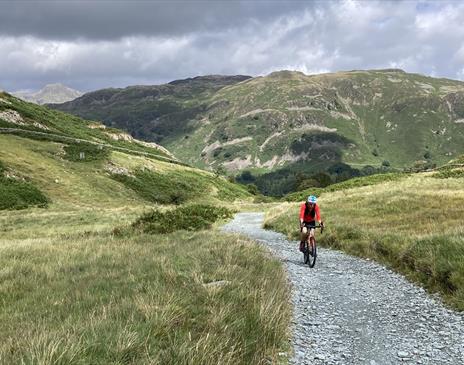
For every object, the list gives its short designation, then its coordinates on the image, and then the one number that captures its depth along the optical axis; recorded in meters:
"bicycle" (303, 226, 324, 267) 17.28
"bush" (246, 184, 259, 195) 147.55
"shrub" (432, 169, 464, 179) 51.39
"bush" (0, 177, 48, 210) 55.69
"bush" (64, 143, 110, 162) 86.88
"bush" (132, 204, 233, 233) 28.52
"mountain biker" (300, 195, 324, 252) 17.77
